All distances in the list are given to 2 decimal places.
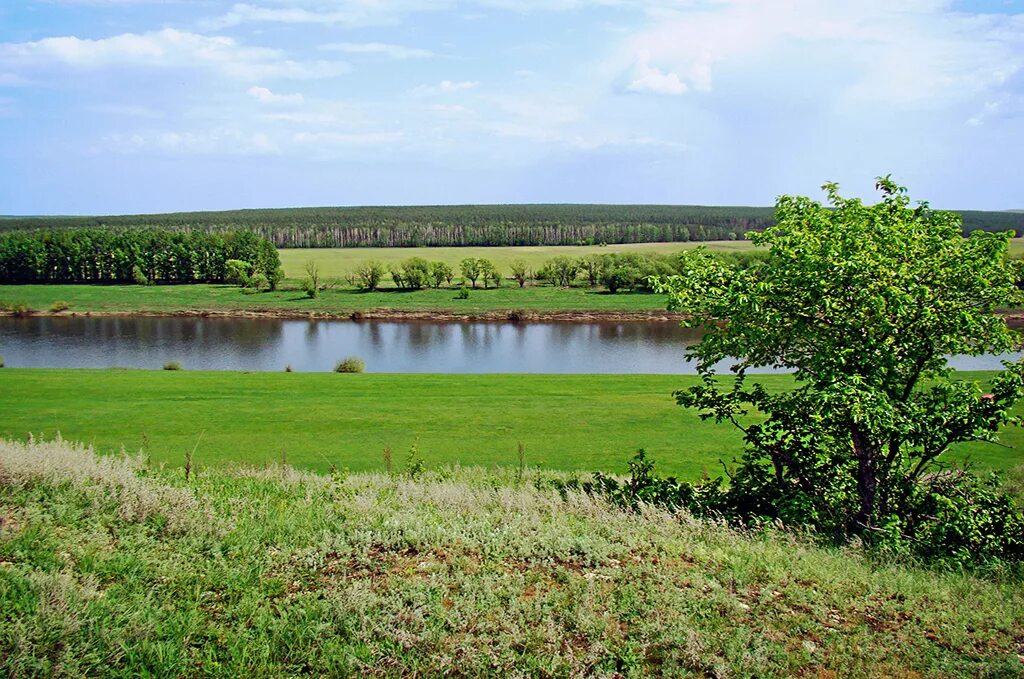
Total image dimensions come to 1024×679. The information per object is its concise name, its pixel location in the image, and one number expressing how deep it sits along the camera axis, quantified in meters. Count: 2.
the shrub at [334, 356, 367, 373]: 35.47
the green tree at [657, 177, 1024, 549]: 8.18
